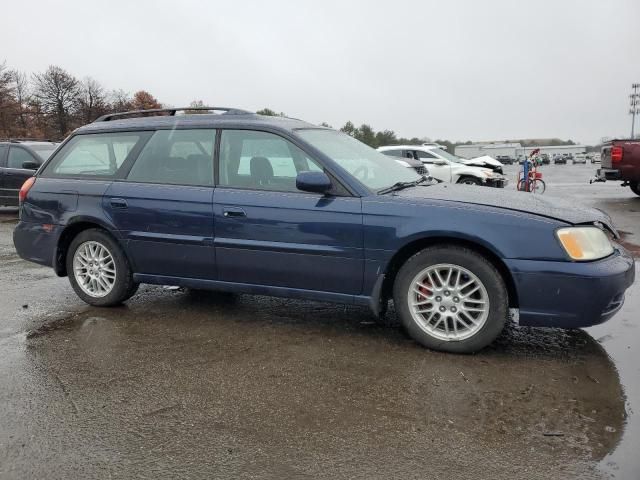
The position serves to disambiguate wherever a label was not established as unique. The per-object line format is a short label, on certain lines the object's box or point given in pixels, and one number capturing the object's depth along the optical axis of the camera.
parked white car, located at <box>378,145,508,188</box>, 15.20
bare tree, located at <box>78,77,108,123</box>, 55.44
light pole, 85.87
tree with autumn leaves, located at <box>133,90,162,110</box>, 67.00
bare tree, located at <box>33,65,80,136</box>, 53.53
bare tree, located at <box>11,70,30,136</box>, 49.36
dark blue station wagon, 3.47
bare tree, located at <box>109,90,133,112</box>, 59.28
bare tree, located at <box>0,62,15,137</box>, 46.44
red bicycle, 15.17
